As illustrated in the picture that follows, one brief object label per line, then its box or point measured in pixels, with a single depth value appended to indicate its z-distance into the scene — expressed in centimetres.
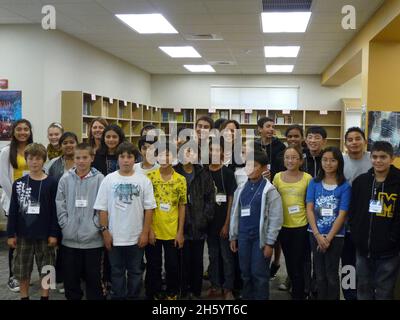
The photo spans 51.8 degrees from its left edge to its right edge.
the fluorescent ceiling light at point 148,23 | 534
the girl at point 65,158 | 330
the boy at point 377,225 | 258
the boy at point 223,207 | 320
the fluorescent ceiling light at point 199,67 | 929
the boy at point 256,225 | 288
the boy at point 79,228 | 286
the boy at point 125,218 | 285
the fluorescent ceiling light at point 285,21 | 513
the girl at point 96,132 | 359
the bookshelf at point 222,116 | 842
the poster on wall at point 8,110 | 571
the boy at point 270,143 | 372
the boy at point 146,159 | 323
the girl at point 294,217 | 297
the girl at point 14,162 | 346
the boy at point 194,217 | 315
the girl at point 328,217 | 279
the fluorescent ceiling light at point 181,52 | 736
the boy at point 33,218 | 287
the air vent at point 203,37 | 630
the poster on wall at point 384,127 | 459
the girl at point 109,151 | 330
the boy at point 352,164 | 303
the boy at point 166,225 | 302
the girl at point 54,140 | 364
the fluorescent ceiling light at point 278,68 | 911
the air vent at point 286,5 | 466
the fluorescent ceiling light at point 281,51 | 714
